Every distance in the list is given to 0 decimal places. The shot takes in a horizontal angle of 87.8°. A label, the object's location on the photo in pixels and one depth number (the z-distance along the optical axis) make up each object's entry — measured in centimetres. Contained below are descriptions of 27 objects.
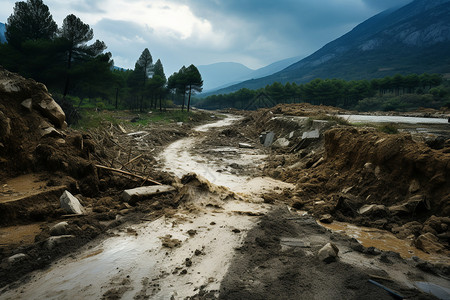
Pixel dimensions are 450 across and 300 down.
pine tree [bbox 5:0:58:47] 2250
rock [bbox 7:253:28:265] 320
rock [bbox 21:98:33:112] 608
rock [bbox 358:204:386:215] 485
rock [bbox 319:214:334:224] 491
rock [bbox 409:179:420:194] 490
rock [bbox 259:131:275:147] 1611
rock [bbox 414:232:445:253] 357
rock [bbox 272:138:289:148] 1323
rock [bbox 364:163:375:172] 596
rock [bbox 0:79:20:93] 583
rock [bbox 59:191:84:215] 460
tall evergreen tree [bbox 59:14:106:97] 1930
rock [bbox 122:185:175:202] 552
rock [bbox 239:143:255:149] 1482
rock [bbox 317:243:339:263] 311
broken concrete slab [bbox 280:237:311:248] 368
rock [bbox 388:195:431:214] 455
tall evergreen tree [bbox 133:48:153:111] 4547
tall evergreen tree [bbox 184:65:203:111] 4035
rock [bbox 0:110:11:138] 525
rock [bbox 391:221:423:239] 413
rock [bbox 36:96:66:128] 656
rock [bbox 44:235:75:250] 355
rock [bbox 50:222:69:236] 388
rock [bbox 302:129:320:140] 1071
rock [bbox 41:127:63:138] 603
